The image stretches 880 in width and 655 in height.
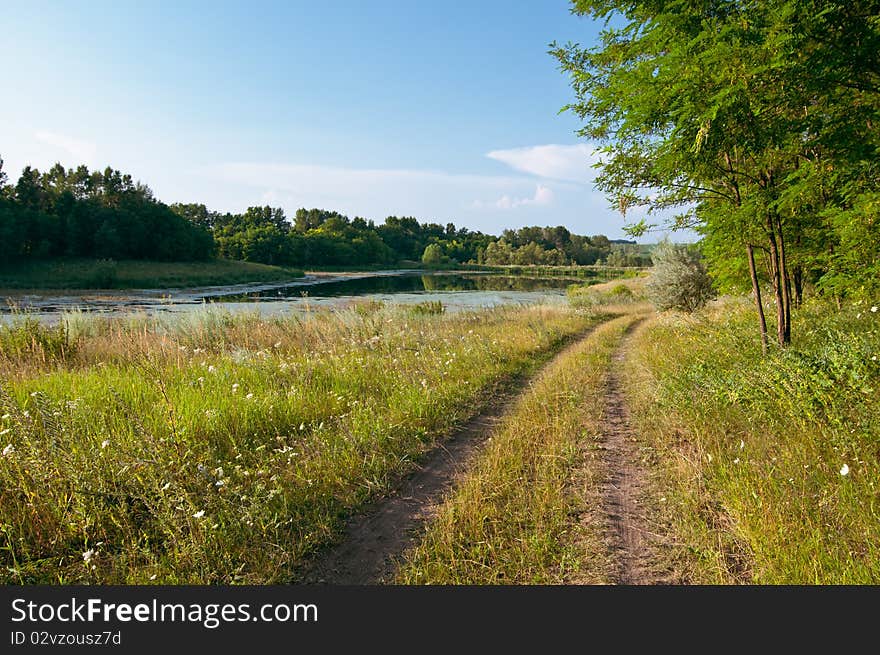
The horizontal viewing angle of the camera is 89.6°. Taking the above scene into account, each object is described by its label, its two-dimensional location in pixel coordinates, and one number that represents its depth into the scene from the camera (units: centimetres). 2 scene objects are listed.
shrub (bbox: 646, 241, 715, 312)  2341
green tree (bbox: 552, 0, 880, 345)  556
